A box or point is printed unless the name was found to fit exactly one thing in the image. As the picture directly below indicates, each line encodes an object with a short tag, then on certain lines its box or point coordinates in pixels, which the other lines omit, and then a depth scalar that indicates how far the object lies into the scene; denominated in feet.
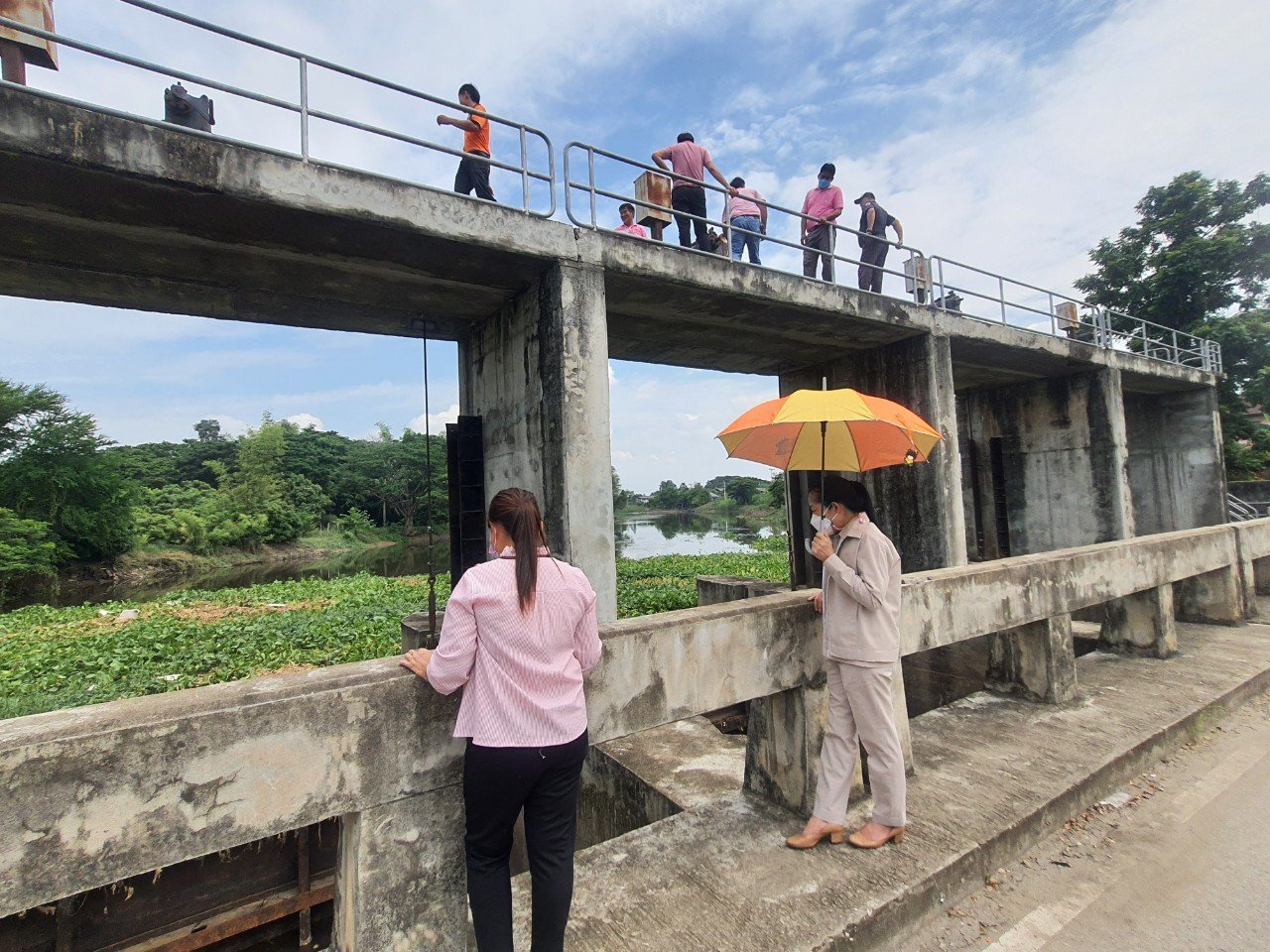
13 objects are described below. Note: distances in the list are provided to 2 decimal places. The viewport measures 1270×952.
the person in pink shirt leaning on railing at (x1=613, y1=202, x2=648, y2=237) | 24.37
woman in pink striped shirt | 6.35
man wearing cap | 28.17
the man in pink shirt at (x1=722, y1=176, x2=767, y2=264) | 25.40
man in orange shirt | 19.21
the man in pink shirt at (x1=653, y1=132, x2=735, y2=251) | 23.27
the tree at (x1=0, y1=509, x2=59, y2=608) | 80.38
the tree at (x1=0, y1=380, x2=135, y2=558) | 94.53
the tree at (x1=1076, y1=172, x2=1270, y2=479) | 69.36
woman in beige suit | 9.31
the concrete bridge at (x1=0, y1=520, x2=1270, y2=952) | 5.50
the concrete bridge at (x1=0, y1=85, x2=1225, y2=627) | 14.29
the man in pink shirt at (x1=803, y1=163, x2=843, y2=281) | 26.96
